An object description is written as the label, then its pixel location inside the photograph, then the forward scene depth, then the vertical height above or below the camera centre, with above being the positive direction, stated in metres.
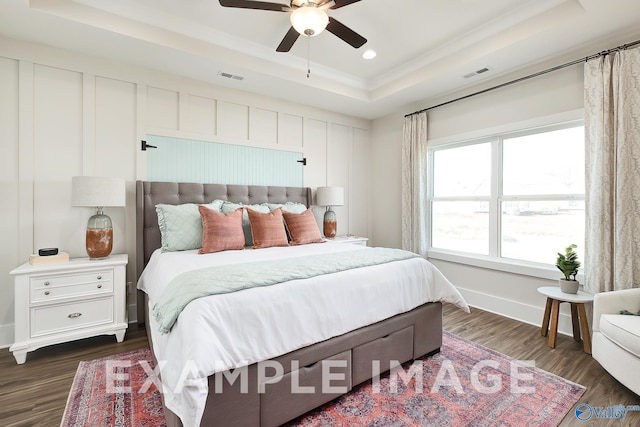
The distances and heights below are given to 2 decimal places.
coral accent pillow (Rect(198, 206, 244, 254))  2.71 -0.19
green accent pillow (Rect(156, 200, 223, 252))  2.79 -0.15
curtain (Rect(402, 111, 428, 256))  4.11 +0.41
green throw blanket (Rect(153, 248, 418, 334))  1.46 -0.38
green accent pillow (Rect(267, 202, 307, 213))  3.59 +0.06
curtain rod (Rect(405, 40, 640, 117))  2.49 +1.43
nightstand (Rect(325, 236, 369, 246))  4.06 -0.39
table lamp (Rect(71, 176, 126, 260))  2.56 +0.10
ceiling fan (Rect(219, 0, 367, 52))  2.04 +1.42
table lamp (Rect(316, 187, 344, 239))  4.20 +0.15
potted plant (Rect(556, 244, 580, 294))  2.60 -0.50
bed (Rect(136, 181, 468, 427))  1.34 -0.71
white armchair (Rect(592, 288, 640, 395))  1.82 -0.82
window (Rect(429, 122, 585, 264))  2.98 +0.21
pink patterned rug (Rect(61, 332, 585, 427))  1.69 -1.19
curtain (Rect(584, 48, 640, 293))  2.42 +0.36
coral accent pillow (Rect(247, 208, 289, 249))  3.01 -0.19
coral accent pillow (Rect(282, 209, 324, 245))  3.29 -0.19
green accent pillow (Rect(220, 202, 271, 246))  3.19 -0.04
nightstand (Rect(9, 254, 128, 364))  2.28 -0.75
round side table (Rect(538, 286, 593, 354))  2.46 -0.90
